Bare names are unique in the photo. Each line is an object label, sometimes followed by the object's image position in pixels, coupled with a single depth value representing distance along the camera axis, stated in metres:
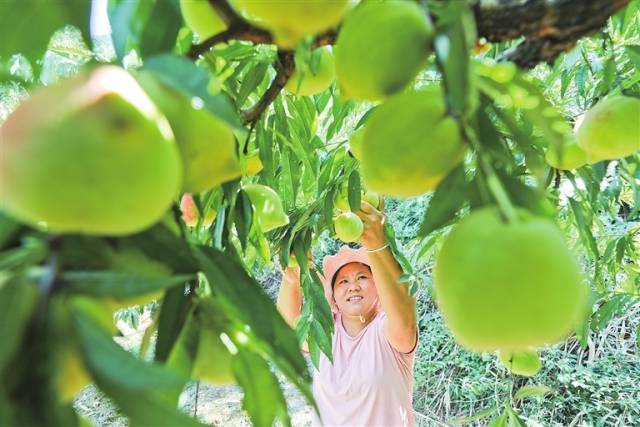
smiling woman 1.58
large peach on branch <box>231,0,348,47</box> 0.33
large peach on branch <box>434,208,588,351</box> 0.27
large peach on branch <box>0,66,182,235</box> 0.23
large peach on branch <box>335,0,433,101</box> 0.32
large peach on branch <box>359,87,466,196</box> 0.31
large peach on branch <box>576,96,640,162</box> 0.57
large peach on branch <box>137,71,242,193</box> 0.30
